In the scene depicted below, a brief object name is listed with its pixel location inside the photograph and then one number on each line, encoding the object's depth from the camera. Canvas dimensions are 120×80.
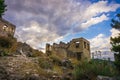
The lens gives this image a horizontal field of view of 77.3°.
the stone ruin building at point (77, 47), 15.81
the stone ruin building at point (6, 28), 13.03
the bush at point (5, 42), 8.34
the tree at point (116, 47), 5.16
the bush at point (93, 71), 4.56
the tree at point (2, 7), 12.42
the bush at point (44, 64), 6.24
